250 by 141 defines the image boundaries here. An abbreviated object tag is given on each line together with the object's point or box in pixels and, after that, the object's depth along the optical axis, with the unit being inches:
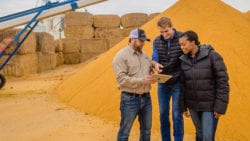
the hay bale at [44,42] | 505.4
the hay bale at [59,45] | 568.6
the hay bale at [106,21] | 587.5
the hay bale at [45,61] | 503.4
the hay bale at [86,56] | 577.6
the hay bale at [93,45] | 569.0
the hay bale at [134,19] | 591.2
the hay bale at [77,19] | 572.4
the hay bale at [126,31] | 595.8
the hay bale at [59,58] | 569.0
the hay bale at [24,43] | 442.3
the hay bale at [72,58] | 581.3
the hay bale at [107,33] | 588.1
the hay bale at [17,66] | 442.6
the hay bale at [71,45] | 569.6
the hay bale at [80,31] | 580.6
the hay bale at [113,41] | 576.1
